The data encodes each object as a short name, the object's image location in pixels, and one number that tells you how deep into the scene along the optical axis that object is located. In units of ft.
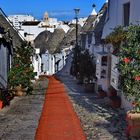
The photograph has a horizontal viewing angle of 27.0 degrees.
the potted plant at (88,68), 55.27
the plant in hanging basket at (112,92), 38.91
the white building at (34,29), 150.50
